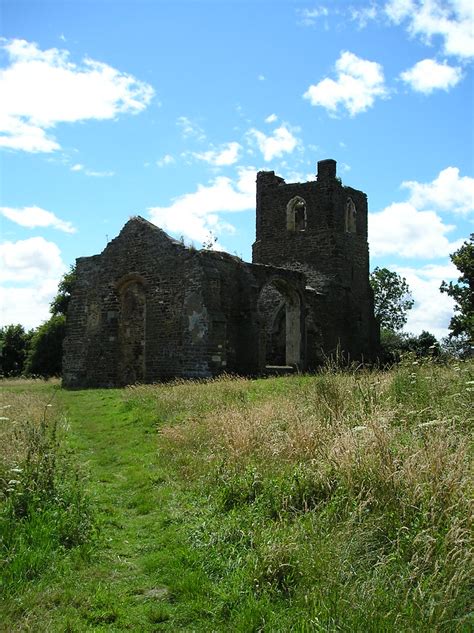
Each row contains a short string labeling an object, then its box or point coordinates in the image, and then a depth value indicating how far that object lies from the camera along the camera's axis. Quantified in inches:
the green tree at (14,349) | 1840.6
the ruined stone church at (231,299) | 778.2
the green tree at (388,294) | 2009.1
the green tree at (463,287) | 1175.6
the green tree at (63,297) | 1694.1
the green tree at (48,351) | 1480.1
